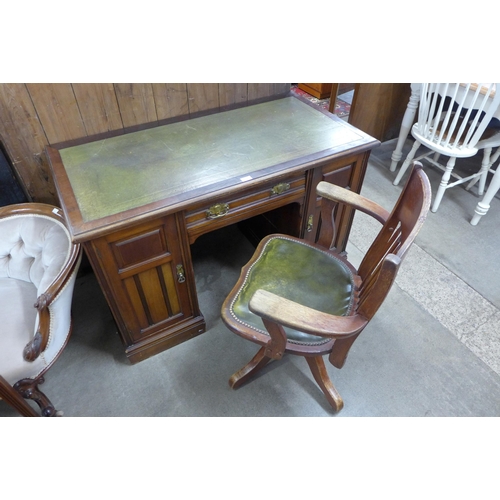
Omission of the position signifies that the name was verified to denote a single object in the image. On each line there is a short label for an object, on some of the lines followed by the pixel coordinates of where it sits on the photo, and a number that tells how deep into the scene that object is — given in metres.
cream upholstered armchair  1.15
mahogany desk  1.15
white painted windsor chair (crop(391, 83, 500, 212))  1.80
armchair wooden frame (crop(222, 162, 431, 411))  0.94
